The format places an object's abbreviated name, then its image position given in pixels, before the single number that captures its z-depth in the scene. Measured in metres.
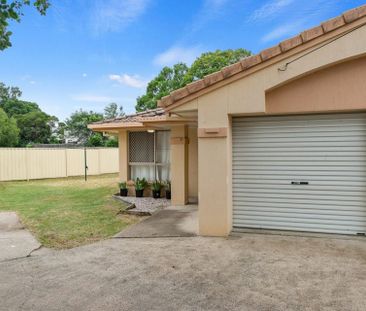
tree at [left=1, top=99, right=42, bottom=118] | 51.06
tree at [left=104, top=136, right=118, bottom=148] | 35.06
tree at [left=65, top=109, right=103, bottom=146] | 47.39
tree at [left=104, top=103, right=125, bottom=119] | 48.81
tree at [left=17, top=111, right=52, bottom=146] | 44.59
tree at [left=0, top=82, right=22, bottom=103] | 57.66
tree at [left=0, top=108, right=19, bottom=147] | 34.80
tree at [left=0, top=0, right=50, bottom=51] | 4.00
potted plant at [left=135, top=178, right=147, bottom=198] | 13.14
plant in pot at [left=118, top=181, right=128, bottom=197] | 13.61
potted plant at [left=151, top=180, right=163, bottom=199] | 12.79
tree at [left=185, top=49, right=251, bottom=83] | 32.06
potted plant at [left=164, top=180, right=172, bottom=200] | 12.62
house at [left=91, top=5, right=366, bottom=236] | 6.65
